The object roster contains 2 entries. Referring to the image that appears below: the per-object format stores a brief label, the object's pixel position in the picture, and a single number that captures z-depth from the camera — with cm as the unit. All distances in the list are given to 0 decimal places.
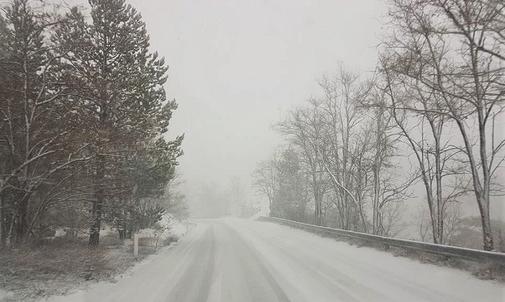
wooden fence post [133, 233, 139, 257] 1307
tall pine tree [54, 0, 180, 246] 1184
